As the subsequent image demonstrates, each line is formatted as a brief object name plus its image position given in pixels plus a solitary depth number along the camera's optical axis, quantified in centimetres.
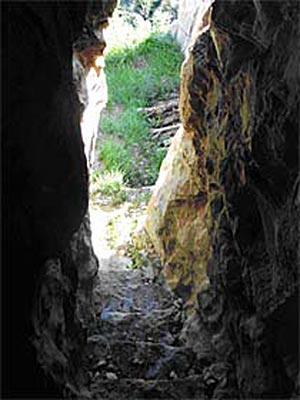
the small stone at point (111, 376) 482
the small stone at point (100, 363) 504
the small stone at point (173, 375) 498
